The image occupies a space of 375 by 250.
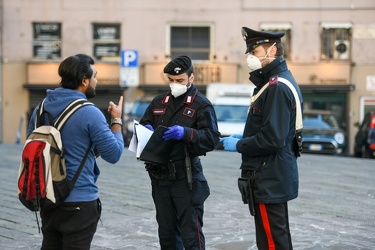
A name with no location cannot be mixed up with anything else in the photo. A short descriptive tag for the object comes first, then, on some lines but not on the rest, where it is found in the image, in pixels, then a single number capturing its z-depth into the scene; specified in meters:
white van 20.81
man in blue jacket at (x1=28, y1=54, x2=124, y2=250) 4.62
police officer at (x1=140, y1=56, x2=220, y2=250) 5.62
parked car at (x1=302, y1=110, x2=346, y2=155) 21.91
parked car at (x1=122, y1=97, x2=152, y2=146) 24.28
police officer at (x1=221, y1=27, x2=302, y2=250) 4.89
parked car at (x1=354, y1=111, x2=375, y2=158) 20.78
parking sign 24.78
